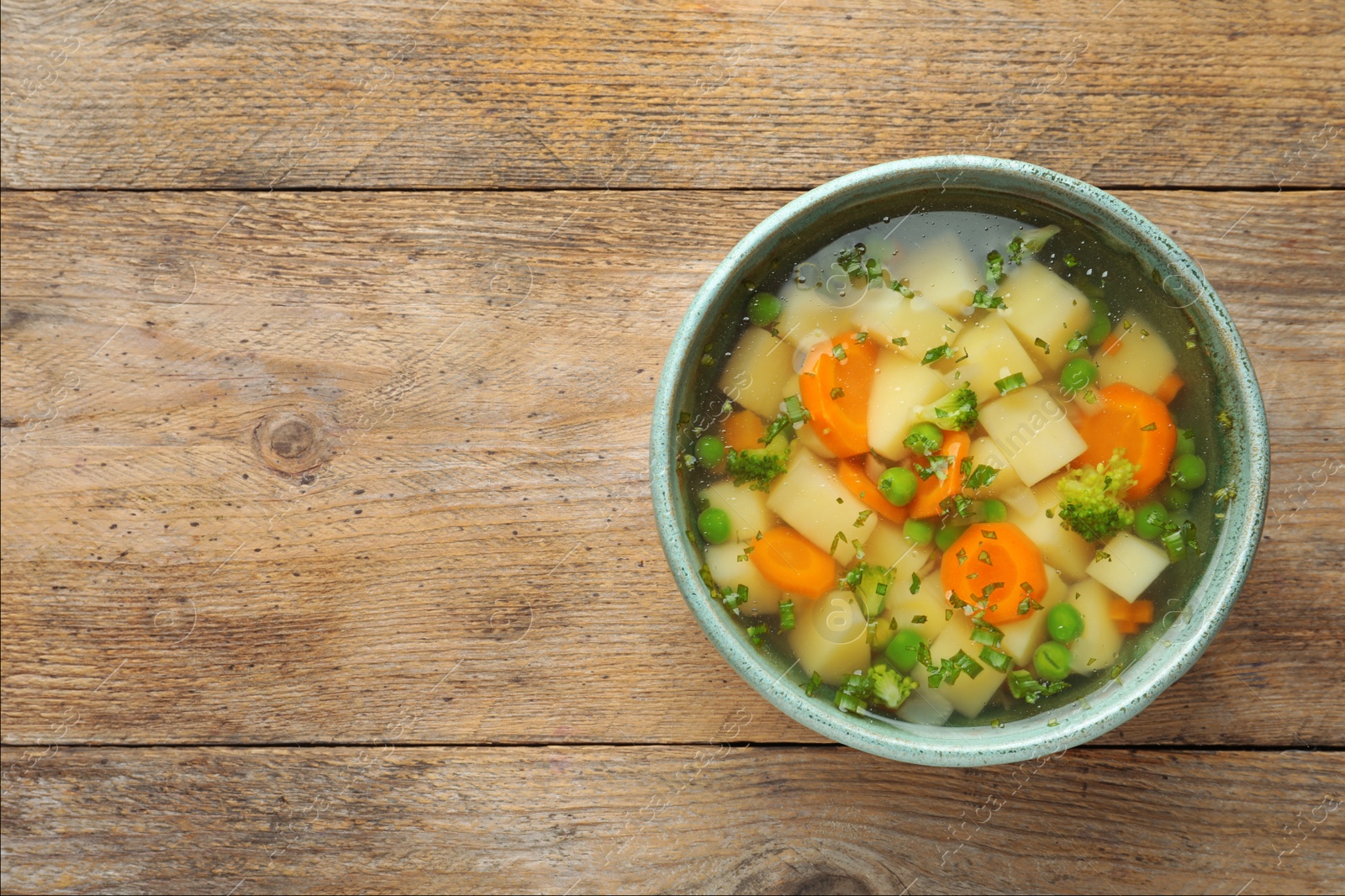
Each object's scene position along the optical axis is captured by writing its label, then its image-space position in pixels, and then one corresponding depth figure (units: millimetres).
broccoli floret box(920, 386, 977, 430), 724
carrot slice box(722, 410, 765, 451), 733
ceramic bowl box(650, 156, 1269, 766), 710
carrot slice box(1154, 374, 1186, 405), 724
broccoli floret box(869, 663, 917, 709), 730
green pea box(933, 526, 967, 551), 731
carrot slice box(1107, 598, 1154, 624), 727
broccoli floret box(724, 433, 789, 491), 728
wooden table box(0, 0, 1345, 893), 771
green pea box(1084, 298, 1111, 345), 728
